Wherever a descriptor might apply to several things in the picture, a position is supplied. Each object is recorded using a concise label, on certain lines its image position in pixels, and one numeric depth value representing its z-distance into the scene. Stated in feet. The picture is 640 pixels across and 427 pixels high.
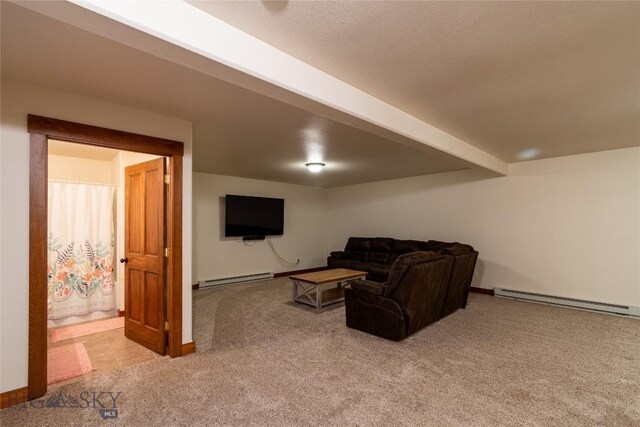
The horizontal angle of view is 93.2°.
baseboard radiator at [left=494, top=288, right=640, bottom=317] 13.88
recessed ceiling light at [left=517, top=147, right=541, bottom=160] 14.42
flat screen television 20.81
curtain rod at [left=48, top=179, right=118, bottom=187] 13.22
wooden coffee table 15.02
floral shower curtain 12.98
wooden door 10.02
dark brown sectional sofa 11.01
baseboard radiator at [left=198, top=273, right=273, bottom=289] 19.63
